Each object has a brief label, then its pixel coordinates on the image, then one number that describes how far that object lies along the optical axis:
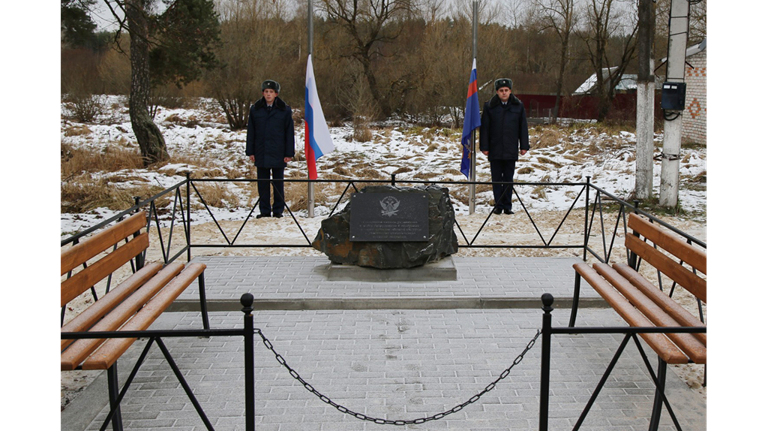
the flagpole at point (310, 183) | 9.63
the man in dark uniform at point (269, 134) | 9.67
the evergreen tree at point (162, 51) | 16.28
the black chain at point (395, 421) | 3.57
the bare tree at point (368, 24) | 26.64
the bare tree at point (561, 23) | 26.55
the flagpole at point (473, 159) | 9.86
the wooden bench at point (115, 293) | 3.41
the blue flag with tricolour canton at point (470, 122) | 10.05
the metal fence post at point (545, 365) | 2.95
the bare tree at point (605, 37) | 25.52
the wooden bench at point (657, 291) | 3.52
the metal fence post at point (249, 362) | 2.93
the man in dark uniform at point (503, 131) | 9.90
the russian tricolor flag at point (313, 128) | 9.83
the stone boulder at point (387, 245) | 6.55
